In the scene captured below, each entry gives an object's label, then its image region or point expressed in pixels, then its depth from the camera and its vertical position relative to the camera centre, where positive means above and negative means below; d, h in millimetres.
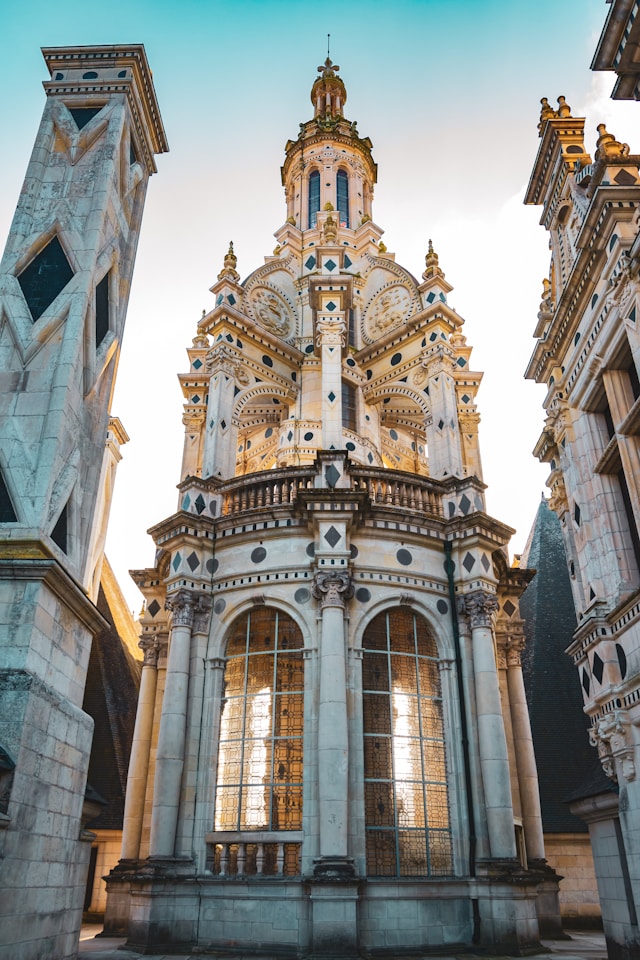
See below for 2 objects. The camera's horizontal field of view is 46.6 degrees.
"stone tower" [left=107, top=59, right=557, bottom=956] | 15883 +3761
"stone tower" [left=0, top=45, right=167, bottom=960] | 8578 +5494
